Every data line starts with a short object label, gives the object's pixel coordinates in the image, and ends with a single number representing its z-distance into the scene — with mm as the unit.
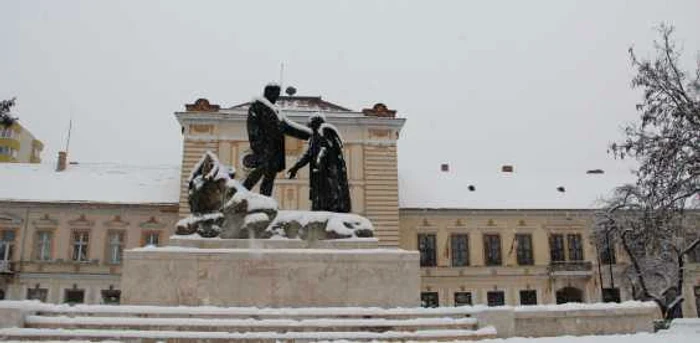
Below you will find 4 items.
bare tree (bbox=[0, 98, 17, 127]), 14836
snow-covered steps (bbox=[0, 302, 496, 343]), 8023
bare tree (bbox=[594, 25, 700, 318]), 17266
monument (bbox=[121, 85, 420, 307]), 10297
